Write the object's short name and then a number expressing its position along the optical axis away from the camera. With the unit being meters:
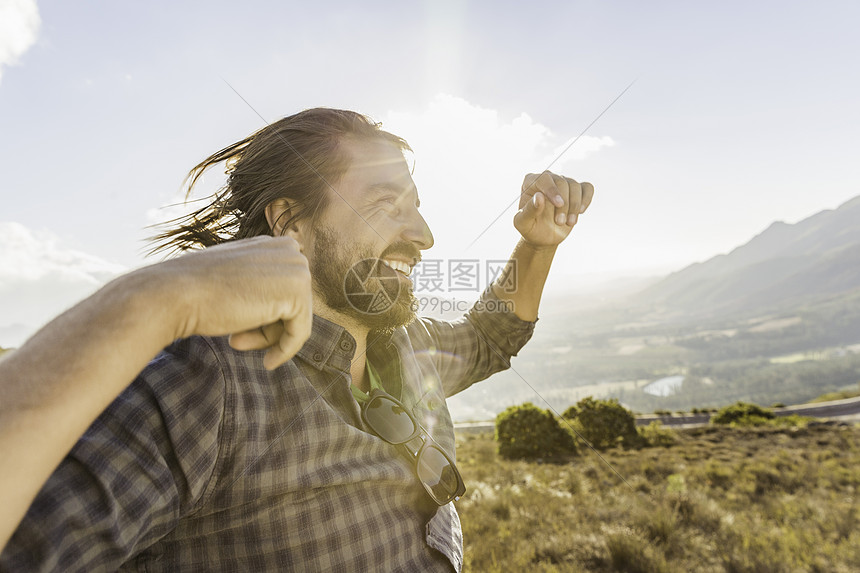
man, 0.79
